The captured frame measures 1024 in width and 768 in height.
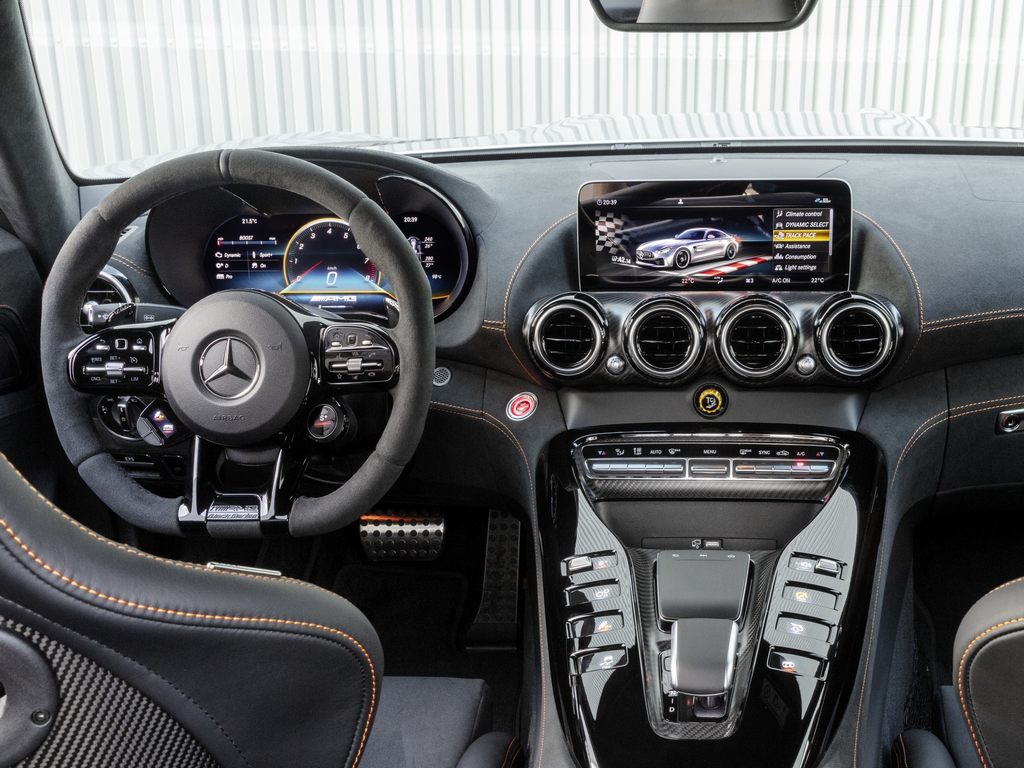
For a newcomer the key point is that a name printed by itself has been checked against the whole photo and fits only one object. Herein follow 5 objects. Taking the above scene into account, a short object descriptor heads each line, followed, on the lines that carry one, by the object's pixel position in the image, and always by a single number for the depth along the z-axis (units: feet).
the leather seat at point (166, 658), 2.65
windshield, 9.58
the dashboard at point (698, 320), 6.66
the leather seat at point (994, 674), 3.33
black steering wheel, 5.10
